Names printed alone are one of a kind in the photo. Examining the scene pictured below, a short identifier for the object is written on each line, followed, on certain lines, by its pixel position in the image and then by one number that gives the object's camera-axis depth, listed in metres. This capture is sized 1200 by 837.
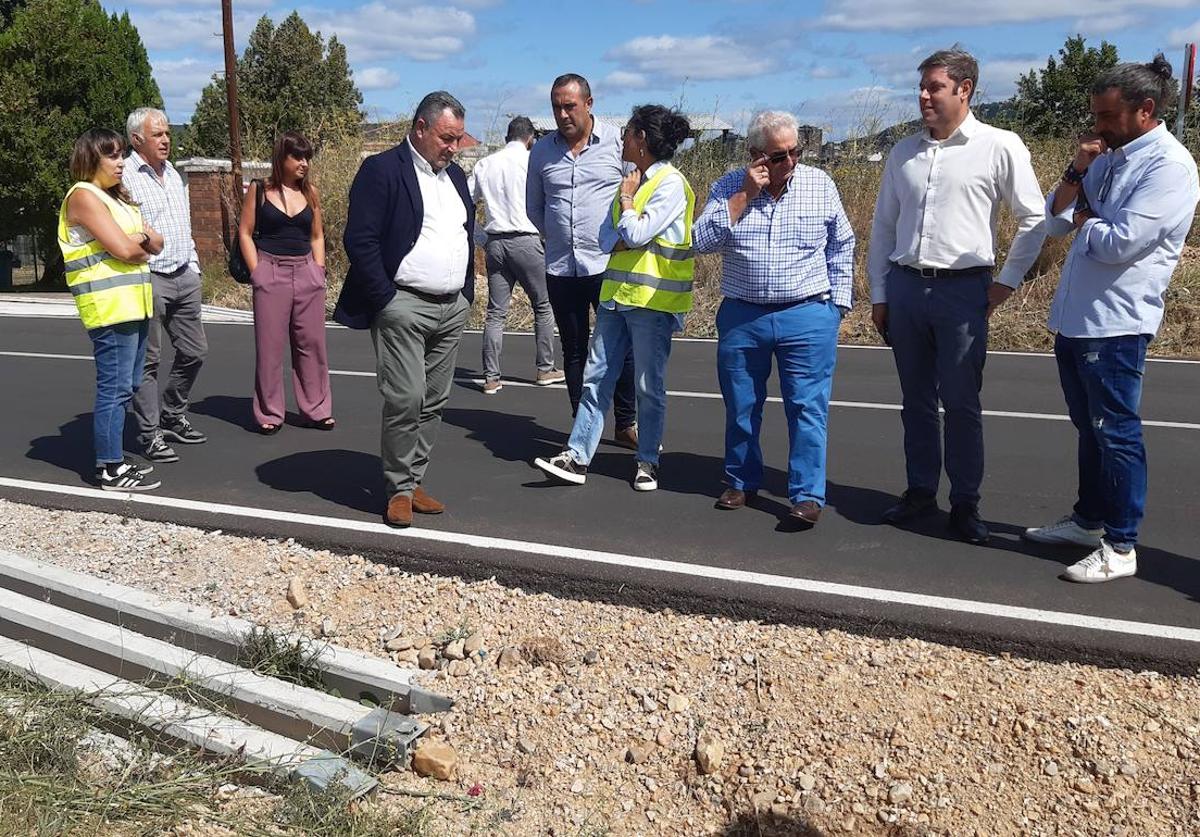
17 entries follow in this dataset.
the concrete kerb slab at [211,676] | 3.92
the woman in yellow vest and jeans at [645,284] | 5.80
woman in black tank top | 7.67
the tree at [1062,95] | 16.67
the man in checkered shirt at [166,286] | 7.06
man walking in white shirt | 9.29
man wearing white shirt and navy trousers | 5.07
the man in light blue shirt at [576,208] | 6.99
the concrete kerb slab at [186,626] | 4.20
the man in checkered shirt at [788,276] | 5.38
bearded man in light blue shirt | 4.41
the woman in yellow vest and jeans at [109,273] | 6.09
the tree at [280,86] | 35.44
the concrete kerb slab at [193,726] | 3.71
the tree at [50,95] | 23.06
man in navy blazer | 5.32
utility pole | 19.38
